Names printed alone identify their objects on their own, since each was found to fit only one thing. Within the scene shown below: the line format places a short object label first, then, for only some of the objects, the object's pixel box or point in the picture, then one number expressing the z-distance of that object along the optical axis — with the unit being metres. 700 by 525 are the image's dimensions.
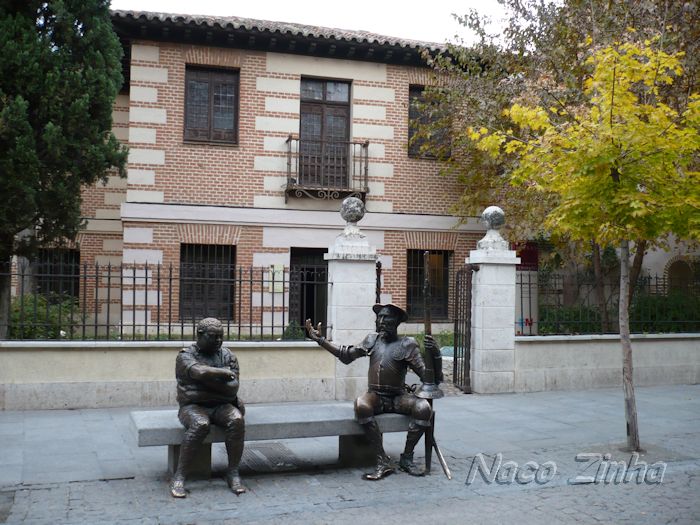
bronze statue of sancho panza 5.79
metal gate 11.17
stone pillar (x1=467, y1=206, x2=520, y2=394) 10.89
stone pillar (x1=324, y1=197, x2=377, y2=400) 10.24
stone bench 5.91
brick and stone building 14.98
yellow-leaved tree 7.18
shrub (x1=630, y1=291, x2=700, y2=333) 12.60
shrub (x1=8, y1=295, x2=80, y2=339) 9.24
